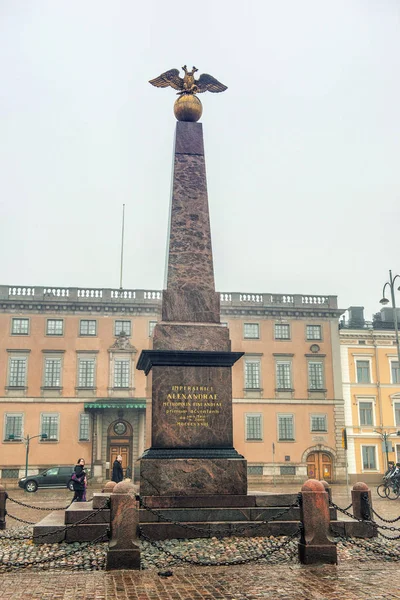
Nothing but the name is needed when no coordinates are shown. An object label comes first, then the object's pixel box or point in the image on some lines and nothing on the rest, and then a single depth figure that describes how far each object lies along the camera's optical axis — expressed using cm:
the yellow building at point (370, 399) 4106
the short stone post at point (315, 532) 846
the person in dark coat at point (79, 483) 1723
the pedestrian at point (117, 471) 1980
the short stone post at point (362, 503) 1170
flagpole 4396
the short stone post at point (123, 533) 811
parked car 3138
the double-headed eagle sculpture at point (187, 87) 1370
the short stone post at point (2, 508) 1289
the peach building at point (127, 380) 3859
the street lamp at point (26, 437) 3788
